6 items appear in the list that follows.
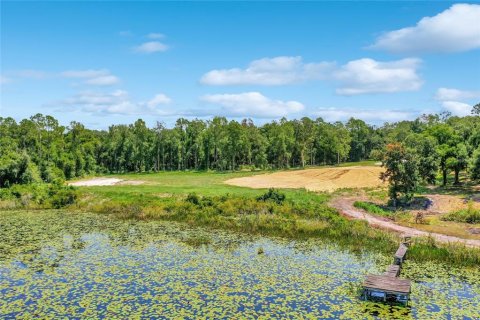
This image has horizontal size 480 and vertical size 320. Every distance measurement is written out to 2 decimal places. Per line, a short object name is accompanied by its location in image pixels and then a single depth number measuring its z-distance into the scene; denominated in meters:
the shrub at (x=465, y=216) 44.44
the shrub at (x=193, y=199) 52.53
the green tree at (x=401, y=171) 51.00
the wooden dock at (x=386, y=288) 22.92
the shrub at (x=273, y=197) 51.40
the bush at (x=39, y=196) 55.75
